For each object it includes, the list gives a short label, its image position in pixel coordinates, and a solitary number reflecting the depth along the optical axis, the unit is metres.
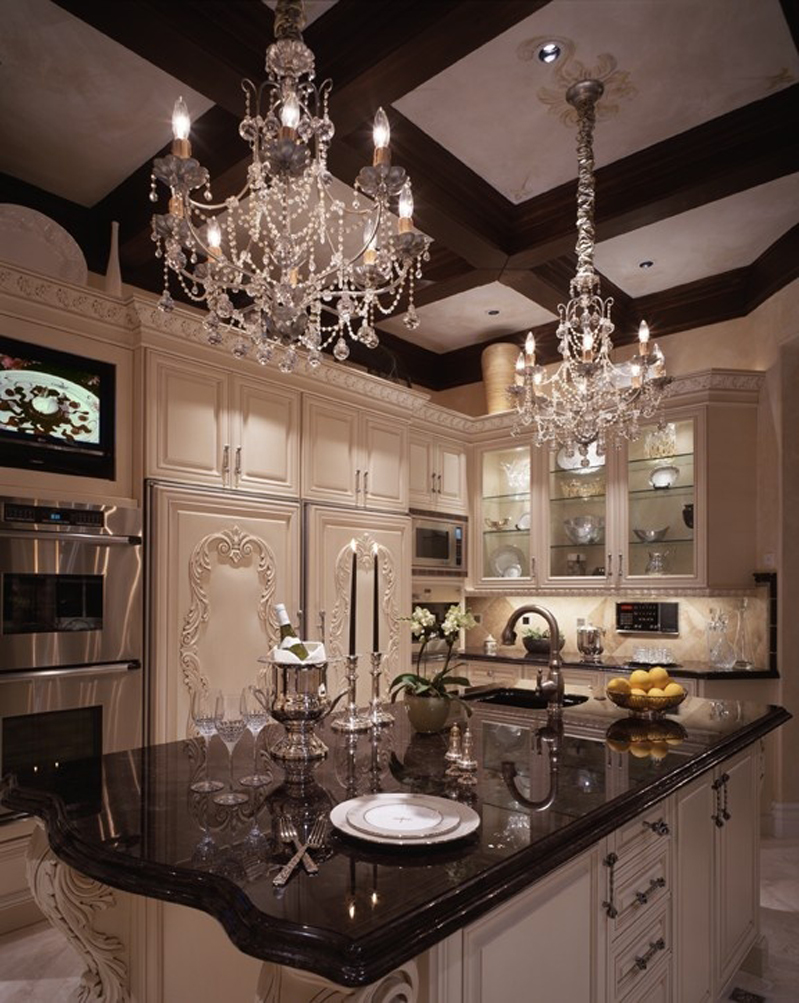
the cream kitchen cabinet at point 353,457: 3.82
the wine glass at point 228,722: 1.64
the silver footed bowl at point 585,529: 4.64
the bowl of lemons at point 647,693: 2.32
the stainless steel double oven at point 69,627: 2.63
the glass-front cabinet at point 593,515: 4.27
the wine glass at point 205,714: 1.64
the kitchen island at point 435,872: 1.02
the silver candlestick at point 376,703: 2.17
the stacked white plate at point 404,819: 1.21
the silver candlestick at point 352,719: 2.11
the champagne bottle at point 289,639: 1.76
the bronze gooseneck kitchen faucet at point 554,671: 2.41
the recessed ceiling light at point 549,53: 2.35
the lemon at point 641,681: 2.36
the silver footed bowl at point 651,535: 4.33
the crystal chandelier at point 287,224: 1.66
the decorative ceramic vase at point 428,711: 2.07
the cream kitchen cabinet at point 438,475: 4.71
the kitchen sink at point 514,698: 2.96
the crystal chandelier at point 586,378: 2.77
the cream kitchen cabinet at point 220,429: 3.13
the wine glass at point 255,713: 1.65
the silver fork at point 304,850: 1.08
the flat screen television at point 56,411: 2.75
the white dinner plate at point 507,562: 5.02
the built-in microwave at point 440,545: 4.64
